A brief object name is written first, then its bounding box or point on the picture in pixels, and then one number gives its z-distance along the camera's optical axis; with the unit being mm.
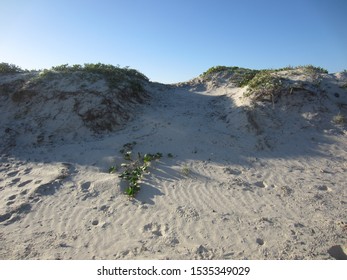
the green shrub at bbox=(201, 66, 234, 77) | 17380
